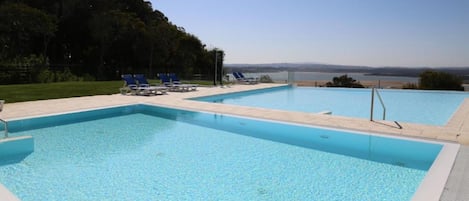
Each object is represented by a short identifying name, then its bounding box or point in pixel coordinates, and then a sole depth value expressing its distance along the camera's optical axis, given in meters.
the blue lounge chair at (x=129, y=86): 11.82
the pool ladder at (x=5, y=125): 5.03
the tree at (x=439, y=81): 17.09
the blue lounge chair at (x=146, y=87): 11.79
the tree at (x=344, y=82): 18.45
